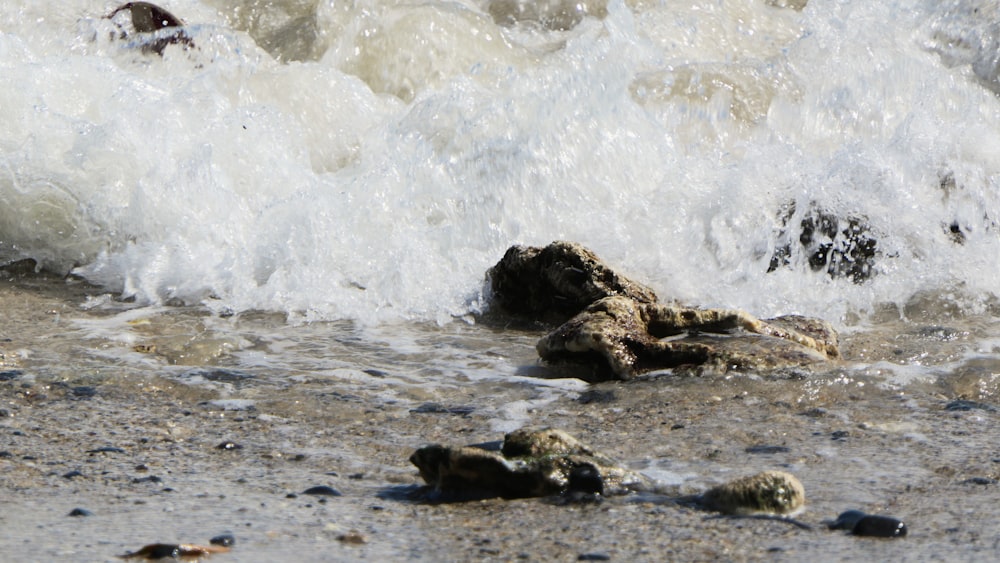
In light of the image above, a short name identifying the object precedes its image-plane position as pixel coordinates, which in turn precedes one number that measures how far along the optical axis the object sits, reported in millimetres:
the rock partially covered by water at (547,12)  15484
